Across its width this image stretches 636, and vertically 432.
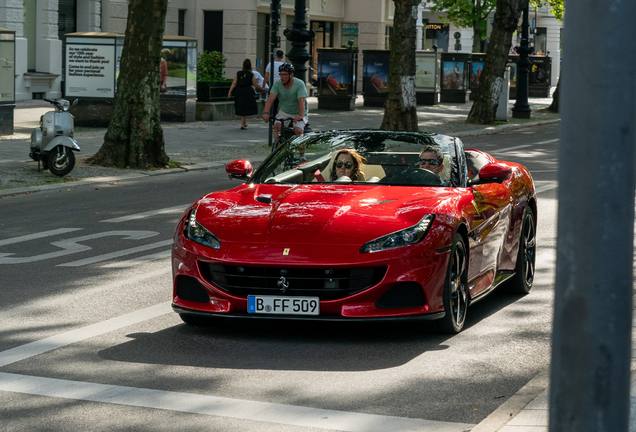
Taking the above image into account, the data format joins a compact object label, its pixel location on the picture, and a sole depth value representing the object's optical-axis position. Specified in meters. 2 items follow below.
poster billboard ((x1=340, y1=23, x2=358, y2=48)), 51.22
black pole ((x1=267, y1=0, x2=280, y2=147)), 23.25
